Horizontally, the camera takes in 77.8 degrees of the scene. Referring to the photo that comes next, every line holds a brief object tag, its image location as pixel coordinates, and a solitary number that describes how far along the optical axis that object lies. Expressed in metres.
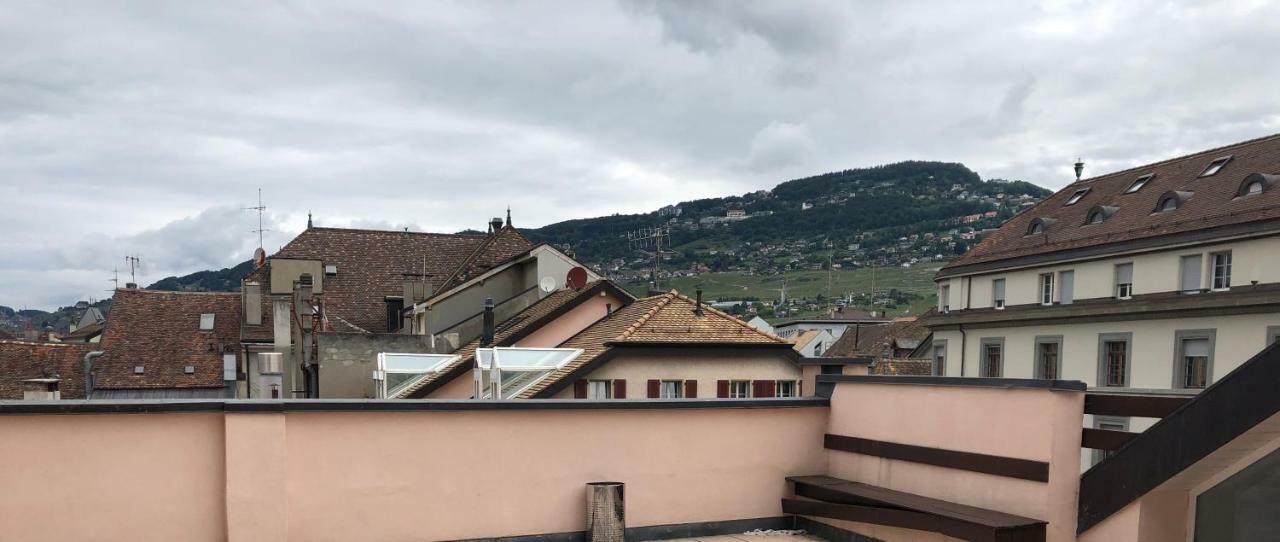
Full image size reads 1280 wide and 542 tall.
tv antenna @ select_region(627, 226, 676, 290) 22.92
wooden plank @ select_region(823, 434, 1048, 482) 6.45
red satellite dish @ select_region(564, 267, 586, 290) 24.33
